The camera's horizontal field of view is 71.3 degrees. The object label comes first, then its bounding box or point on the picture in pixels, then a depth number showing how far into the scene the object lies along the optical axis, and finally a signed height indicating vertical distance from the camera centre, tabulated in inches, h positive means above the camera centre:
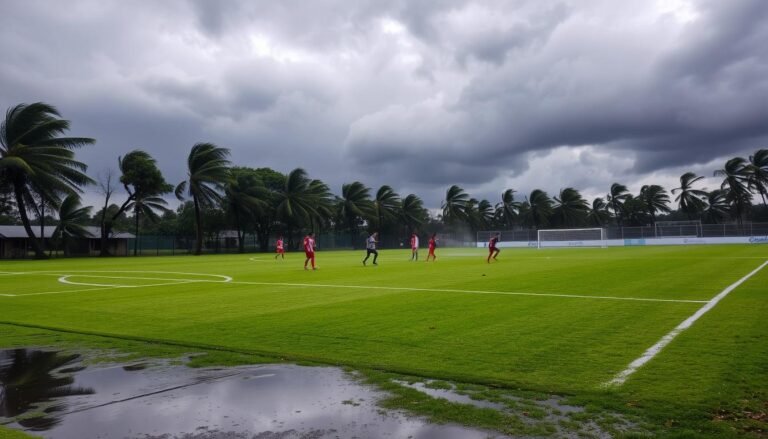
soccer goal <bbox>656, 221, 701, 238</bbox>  2696.9 +34.6
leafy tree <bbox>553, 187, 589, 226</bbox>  4350.4 +247.3
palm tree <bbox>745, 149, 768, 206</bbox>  3326.0 +397.6
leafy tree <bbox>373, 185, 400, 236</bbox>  3786.9 +261.4
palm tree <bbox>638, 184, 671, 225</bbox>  4212.6 +299.9
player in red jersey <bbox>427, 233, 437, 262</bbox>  1334.9 -12.5
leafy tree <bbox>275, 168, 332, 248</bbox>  3009.4 +225.2
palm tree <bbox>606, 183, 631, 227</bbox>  4323.3 +318.3
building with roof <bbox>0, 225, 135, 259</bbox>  2251.5 +8.6
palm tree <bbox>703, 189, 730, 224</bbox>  3978.8 +201.4
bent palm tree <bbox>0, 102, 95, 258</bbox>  1835.6 +318.3
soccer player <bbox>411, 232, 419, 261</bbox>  1390.3 -10.0
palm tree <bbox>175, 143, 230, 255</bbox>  2479.1 +315.2
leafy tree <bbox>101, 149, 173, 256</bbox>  2246.6 +248.4
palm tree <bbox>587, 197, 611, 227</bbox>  4480.8 +200.9
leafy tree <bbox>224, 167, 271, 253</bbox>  2741.1 +234.5
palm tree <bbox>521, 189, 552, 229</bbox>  4379.9 +242.0
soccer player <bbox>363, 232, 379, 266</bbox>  1139.3 -8.8
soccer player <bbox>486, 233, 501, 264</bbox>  1190.8 -10.6
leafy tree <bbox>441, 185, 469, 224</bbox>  4109.3 +266.7
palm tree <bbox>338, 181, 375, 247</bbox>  3624.5 +264.8
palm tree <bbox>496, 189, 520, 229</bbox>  4480.8 +275.7
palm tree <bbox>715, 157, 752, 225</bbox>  3393.2 +344.1
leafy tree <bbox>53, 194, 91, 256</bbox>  2304.4 +100.4
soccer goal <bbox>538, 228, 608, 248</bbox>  2650.1 +1.4
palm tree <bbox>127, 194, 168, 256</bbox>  2330.2 +167.4
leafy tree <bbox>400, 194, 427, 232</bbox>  3964.1 +203.8
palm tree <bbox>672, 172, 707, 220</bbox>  3887.8 +290.2
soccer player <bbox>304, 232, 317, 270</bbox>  1012.5 -10.0
